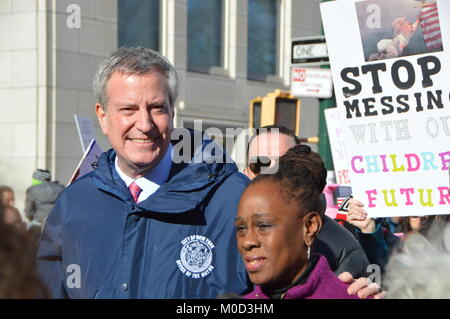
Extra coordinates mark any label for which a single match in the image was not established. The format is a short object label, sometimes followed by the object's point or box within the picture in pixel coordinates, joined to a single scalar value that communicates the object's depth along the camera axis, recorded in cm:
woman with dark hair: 283
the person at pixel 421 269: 195
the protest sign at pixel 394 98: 496
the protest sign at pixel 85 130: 830
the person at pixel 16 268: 167
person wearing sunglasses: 362
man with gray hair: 308
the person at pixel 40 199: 851
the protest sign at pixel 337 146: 771
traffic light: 1041
